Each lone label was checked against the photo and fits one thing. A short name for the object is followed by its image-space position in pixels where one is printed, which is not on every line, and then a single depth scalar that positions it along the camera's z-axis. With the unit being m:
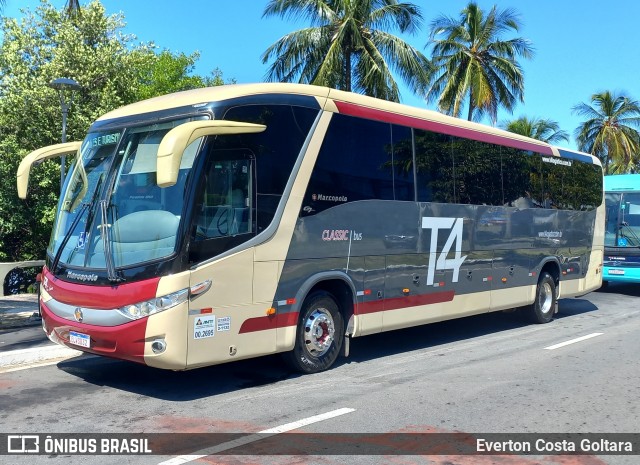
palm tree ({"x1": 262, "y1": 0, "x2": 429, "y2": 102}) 22.44
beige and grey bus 6.57
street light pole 13.21
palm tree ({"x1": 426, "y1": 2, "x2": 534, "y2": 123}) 28.75
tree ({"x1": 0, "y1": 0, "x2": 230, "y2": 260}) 22.66
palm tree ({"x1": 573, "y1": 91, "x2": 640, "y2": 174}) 49.12
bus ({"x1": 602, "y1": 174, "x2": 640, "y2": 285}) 17.66
